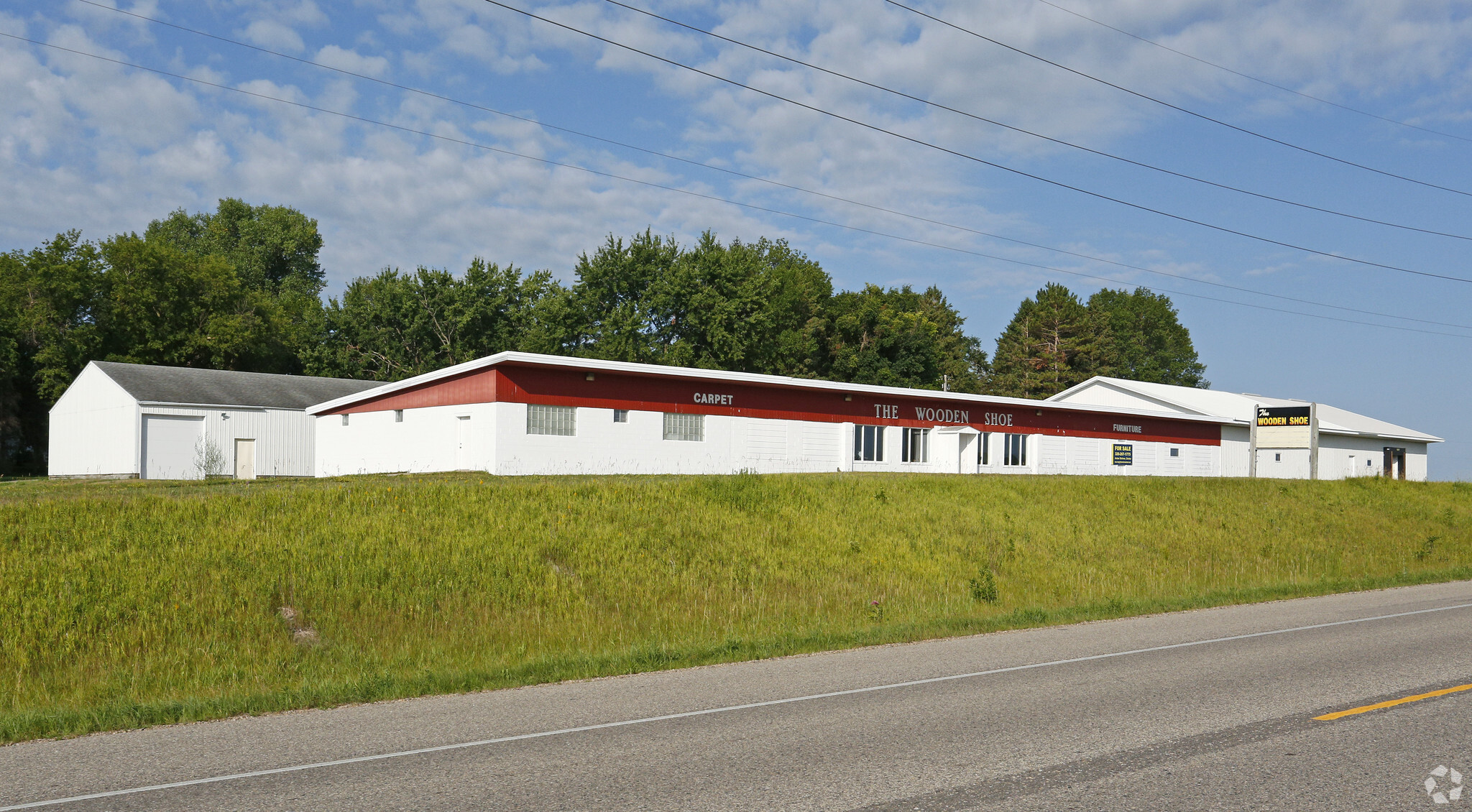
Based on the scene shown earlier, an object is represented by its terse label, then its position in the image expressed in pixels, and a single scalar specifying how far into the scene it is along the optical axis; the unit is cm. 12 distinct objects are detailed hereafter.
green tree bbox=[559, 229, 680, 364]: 6800
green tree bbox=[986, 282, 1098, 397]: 9738
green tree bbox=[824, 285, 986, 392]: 8031
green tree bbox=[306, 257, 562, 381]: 6788
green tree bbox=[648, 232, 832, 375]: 6694
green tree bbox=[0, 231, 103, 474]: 5616
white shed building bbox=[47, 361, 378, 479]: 4066
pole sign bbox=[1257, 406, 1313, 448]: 4269
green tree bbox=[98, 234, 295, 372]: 5891
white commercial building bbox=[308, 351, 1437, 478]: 3131
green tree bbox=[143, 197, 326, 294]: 8569
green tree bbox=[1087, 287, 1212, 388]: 11469
